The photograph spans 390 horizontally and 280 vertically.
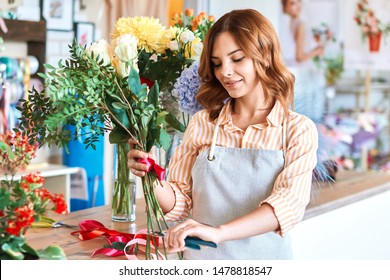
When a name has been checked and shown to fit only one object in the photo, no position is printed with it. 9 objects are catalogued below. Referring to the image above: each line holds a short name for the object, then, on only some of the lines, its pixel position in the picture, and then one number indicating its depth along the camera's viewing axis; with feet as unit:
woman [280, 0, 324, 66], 18.80
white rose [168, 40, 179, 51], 5.82
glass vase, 5.96
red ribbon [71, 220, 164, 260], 4.93
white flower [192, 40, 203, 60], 5.85
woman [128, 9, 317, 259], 4.62
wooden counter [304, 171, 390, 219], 7.17
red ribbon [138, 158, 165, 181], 4.40
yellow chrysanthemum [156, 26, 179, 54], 5.84
